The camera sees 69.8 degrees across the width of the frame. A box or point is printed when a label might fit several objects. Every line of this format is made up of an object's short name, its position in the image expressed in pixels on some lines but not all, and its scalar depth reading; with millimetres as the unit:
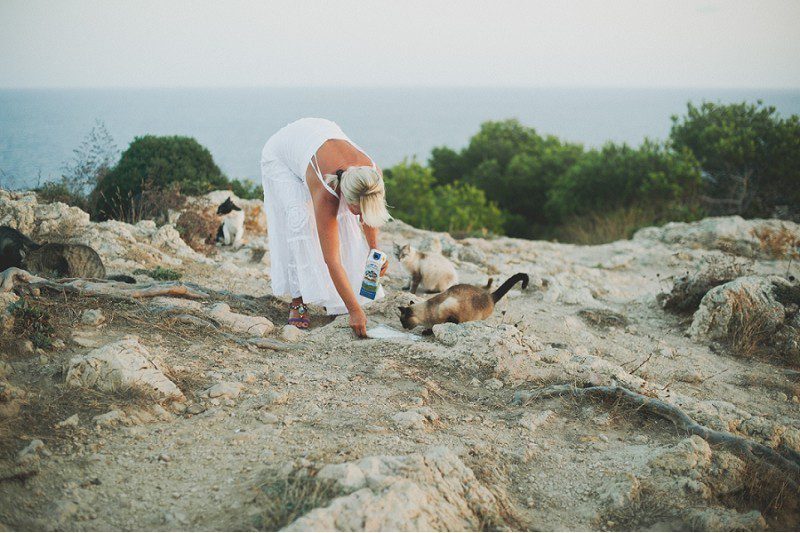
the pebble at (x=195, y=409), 3299
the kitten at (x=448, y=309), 5211
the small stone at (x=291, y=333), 4612
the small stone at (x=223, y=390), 3479
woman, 4230
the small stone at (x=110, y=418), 3020
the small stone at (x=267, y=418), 3256
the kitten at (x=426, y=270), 6902
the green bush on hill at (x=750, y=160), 13703
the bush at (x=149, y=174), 8789
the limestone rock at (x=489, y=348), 4340
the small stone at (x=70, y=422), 2957
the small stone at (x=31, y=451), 2637
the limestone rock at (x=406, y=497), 2246
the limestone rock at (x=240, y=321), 4578
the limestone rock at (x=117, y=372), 3330
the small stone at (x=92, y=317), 4031
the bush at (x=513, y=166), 20734
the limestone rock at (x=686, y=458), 3119
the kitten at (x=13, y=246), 4895
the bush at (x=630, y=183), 14414
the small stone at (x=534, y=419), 3585
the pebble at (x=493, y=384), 4117
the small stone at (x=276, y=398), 3477
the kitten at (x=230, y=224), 8430
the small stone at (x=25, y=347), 3527
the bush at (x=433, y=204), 16775
